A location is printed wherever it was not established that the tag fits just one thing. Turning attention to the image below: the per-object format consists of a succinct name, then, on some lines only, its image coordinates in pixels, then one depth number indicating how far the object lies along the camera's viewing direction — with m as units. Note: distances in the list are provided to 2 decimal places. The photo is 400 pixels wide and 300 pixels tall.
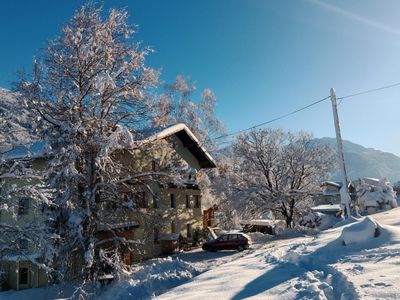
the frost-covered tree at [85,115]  16.12
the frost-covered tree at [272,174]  40.81
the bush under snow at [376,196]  50.19
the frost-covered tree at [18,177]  13.91
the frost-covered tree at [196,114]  40.03
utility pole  21.05
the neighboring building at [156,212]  20.77
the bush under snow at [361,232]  14.16
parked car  29.36
